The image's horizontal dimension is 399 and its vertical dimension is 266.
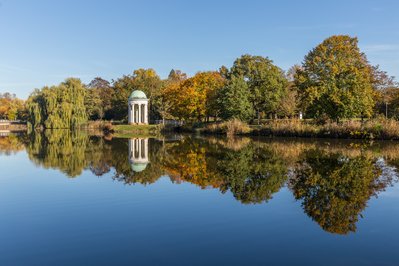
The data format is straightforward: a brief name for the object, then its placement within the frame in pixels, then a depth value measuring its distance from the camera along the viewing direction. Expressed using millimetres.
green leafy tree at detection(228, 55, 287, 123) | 49781
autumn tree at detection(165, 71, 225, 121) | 55059
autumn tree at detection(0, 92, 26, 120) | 95275
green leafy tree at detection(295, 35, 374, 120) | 38312
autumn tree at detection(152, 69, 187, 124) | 61719
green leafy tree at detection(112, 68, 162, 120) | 75438
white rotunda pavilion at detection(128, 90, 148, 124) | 68250
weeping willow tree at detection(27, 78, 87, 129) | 62969
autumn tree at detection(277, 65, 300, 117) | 51325
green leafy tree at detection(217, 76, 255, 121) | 47375
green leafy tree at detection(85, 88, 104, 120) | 73938
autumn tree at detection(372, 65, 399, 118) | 51456
